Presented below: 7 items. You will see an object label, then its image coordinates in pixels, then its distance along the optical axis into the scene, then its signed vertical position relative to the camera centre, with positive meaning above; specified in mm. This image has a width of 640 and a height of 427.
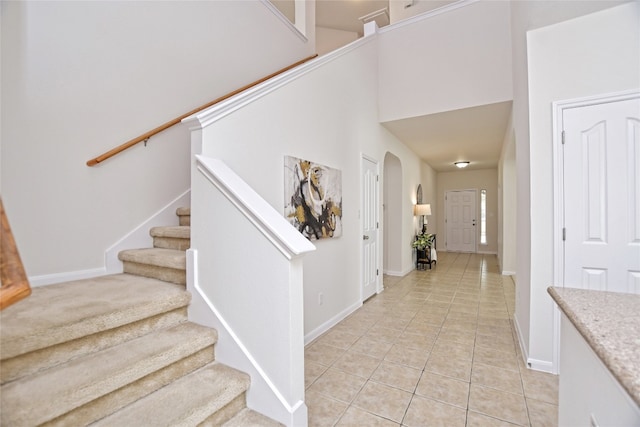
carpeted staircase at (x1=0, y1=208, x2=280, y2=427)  1143 -678
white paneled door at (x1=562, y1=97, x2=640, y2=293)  1998 +126
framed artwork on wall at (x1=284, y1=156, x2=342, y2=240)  2574 +171
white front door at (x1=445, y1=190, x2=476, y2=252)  8875 -190
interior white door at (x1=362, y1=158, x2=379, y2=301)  4000 -199
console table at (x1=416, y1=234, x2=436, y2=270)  6398 -992
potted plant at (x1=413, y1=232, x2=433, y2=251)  6282 -611
